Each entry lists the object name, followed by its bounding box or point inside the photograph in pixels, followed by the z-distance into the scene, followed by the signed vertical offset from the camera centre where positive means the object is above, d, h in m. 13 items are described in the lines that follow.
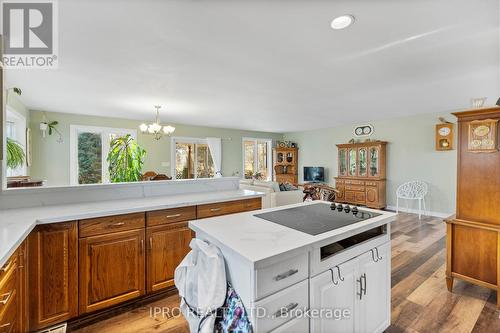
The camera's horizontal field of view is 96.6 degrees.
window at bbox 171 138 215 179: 6.79 +0.20
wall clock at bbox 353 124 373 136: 6.28 +1.02
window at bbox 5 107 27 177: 4.15 +0.68
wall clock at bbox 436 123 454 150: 4.86 +0.65
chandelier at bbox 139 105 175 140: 4.53 +0.77
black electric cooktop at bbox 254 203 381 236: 1.39 -0.38
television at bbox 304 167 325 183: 7.41 -0.30
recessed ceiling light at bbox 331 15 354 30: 1.76 +1.18
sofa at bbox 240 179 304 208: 4.13 -0.56
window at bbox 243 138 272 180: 8.29 +0.28
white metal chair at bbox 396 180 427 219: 5.14 -0.63
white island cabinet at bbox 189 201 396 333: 1.00 -0.57
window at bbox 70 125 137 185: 5.36 +0.33
